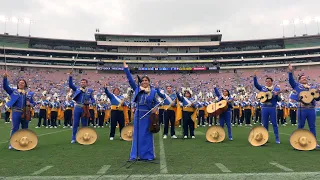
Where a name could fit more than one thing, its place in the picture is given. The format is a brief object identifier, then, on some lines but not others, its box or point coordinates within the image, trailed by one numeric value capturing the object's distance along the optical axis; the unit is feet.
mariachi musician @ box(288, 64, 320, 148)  27.73
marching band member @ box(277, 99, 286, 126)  70.94
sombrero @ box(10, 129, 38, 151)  27.14
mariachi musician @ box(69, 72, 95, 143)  32.60
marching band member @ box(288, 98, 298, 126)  70.88
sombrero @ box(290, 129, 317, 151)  25.77
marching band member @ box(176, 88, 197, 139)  38.65
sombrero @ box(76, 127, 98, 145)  31.76
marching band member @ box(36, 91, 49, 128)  64.08
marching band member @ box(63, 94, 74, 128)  62.28
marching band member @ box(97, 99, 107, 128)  66.95
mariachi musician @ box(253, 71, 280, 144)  31.30
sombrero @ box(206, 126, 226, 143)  33.55
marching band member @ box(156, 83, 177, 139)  39.00
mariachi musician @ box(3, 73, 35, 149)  28.58
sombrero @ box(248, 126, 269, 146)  29.48
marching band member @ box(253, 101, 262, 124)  72.79
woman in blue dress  21.45
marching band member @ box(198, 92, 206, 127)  64.75
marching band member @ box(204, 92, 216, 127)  66.87
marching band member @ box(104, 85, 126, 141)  37.60
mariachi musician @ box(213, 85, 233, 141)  36.17
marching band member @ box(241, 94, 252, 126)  67.36
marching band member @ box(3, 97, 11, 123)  75.58
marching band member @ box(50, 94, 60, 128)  65.26
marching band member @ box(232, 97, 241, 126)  68.96
